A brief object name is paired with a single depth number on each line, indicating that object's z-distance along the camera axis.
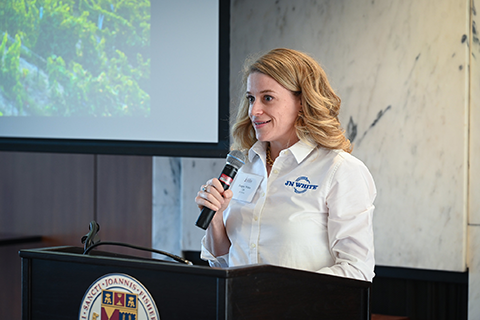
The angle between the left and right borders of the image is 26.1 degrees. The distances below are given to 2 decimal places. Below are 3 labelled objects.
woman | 2.34
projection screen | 3.29
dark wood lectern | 1.97
